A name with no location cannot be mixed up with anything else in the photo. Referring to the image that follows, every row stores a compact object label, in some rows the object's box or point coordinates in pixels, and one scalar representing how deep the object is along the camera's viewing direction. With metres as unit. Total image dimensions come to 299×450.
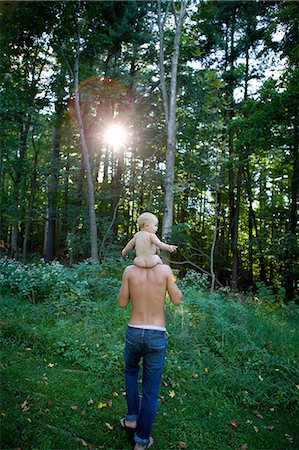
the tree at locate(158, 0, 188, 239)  10.59
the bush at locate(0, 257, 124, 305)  6.95
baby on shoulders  3.09
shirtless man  3.07
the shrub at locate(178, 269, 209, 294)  8.53
